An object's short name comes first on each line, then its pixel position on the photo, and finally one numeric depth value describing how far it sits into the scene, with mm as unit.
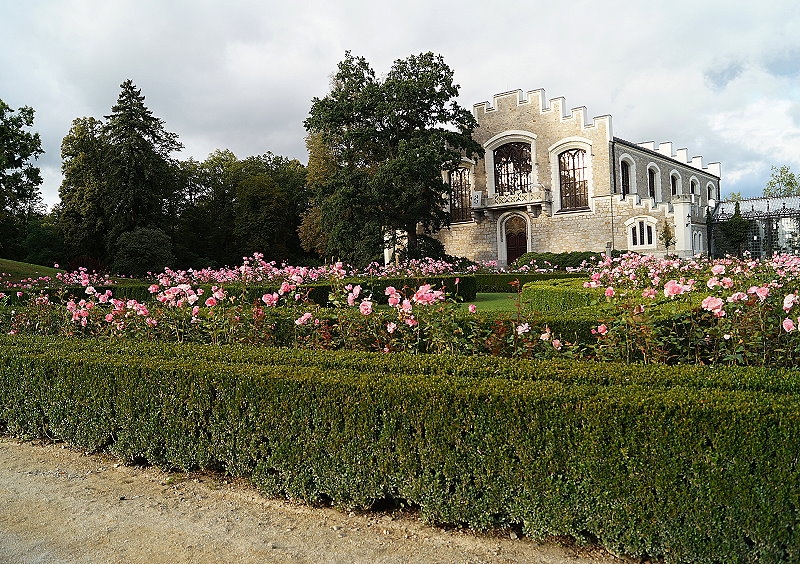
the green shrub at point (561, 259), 25695
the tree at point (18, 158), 26828
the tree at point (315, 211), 34812
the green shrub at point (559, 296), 9902
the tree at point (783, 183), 62188
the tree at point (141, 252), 29938
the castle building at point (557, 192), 29078
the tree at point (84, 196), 32969
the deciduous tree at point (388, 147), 25891
